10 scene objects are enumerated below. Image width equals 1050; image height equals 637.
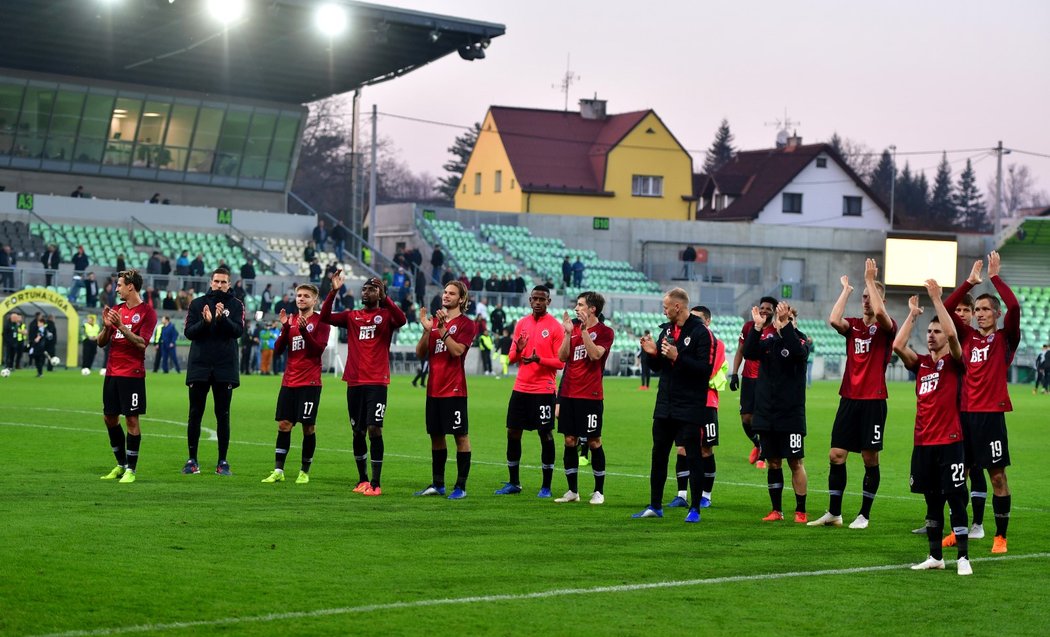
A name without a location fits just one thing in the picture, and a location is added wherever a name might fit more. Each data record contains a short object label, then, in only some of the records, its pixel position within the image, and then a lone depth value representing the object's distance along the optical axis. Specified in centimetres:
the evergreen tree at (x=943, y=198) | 13550
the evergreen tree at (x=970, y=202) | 13750
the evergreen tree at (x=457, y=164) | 10449
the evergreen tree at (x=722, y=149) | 12875
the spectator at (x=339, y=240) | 5200
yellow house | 7481
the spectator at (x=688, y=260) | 5994
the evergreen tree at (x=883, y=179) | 13312
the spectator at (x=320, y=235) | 5216
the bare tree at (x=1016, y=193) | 14025
